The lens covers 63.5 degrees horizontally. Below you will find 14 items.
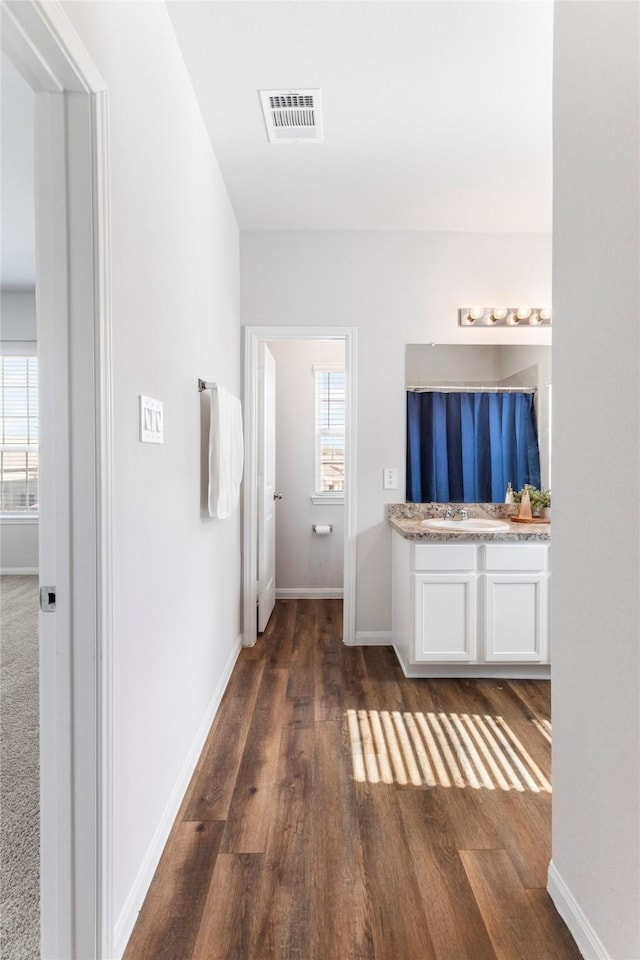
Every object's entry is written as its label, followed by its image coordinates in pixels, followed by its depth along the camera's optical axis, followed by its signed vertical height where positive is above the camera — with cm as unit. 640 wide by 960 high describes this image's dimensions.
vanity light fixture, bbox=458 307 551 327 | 336 +102
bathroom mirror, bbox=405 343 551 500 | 342 +71
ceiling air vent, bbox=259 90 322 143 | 210 +153
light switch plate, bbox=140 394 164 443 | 146 +16
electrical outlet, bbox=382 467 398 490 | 342 -3
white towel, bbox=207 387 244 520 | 226 +9
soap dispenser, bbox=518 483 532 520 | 328 -22
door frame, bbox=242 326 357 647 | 337 +18
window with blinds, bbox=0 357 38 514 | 520 +42
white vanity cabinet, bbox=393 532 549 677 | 286 -72
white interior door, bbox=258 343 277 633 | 353 -6
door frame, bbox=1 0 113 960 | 114 -13
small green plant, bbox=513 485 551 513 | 332 -16
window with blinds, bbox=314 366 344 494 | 461 +40
